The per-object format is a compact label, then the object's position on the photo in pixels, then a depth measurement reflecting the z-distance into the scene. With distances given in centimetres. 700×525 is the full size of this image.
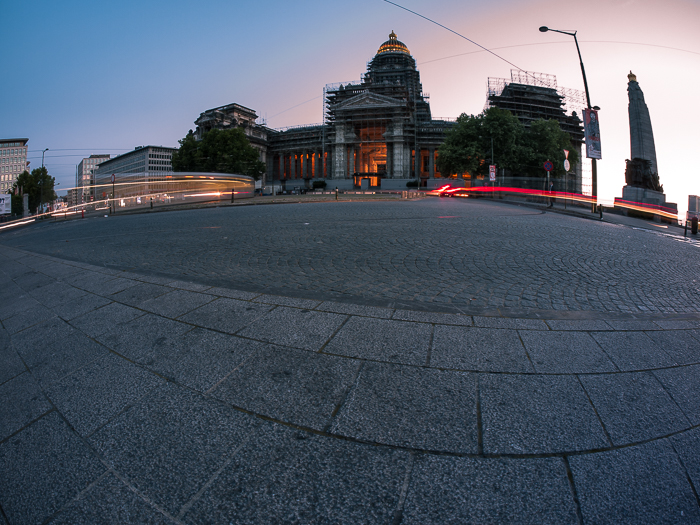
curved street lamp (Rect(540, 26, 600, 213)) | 1856
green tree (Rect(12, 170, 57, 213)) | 8631
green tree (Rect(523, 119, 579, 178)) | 4731
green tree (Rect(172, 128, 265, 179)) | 6669
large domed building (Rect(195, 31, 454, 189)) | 7519
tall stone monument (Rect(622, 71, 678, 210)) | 4162
